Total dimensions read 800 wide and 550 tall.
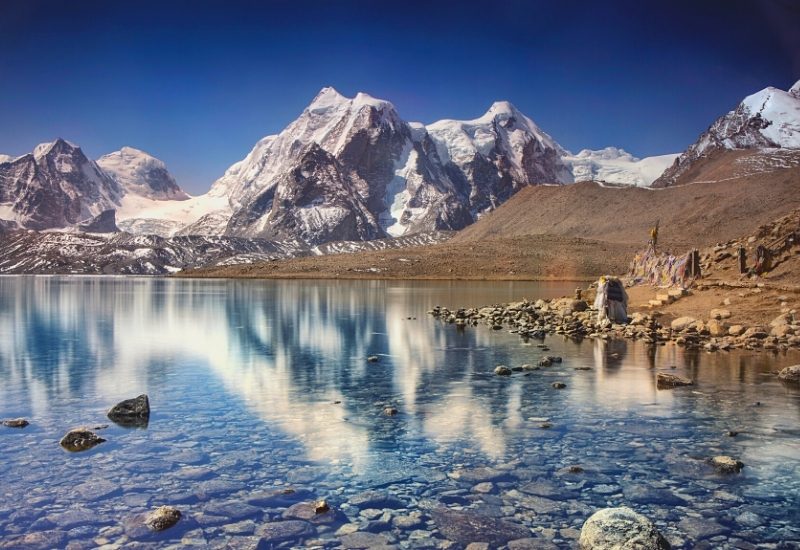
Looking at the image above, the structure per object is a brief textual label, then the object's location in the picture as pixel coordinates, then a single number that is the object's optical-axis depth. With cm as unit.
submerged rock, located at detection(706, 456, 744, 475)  1094
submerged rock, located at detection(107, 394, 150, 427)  1438
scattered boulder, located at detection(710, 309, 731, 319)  2968
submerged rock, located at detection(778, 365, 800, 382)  1875
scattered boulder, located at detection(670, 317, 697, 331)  2856
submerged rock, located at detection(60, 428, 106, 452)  1229
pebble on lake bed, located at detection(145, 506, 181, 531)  887
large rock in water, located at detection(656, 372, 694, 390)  1806
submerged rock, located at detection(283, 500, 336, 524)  914
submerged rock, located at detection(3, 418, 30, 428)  1384
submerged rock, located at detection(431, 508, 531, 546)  858
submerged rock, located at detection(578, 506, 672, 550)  792
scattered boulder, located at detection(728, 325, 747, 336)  2634
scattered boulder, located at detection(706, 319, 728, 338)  2695
